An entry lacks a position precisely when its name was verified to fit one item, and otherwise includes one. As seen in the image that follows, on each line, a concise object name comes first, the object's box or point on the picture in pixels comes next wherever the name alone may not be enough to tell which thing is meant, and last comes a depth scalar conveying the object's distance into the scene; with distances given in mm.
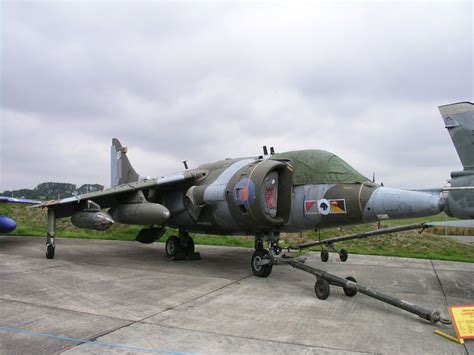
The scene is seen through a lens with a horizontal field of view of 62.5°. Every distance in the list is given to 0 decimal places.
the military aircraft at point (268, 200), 6777
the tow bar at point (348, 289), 5406
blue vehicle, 13898
